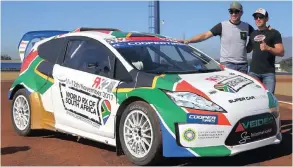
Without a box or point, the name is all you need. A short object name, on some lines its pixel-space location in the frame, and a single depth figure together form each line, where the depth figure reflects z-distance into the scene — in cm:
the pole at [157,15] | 2456
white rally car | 443
